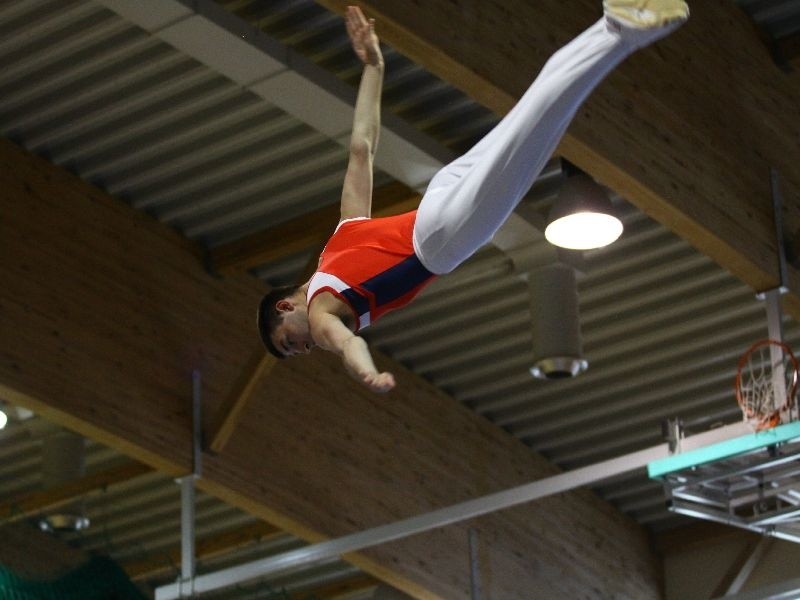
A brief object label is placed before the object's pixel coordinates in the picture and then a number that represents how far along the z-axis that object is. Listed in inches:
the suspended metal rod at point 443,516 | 447.2
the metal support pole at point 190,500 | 515.2
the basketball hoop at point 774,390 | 423.5
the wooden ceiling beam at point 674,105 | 392.2
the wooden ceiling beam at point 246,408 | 485.4
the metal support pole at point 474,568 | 587.5
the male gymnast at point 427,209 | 247.6
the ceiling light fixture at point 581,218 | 443.5
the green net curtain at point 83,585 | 455.8
